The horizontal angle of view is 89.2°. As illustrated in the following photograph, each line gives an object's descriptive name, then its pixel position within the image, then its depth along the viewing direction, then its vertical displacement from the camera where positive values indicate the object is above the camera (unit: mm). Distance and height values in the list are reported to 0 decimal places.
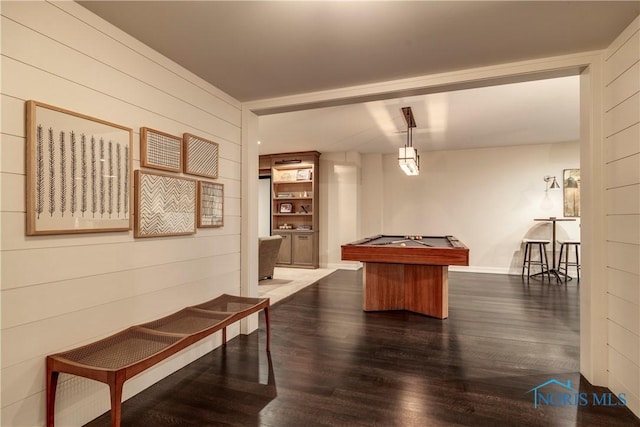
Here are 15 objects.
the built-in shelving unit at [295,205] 7195 +183
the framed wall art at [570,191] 6145 +414
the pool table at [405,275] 3383 -754
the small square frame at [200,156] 2563 +479
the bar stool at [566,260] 5707 -865
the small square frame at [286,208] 7523 +124
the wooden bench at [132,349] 1512 -743
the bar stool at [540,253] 5820 -807
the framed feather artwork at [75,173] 1584 +226
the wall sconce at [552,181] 6090 +619
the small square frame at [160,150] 2189 +455
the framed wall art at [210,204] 2717 +81
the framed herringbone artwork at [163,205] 2168 +62
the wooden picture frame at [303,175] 7284 +872
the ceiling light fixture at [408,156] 4355 +773
